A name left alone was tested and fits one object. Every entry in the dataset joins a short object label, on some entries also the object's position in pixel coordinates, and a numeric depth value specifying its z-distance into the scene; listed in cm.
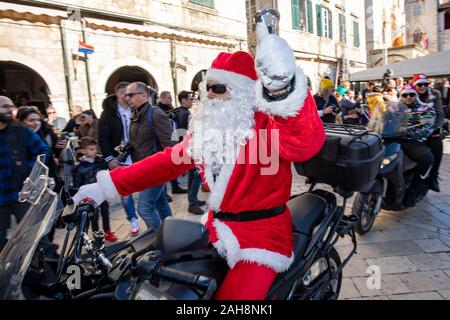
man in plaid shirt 316
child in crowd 397
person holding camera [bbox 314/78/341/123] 664
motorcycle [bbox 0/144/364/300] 133
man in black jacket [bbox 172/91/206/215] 504
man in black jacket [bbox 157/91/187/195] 667
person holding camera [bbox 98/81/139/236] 431
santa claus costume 172
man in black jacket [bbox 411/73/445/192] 476
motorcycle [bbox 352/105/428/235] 396
